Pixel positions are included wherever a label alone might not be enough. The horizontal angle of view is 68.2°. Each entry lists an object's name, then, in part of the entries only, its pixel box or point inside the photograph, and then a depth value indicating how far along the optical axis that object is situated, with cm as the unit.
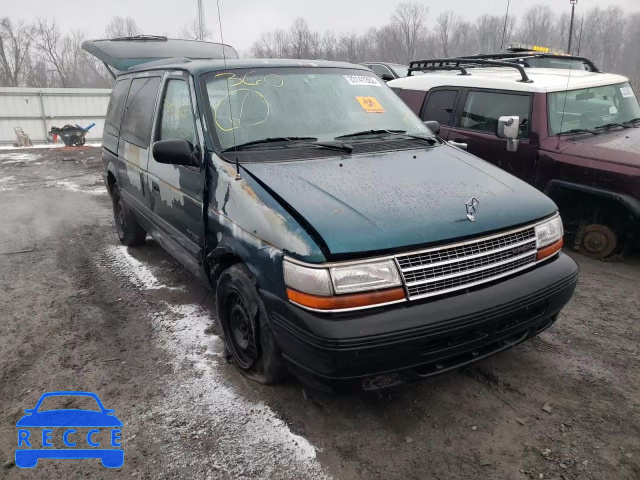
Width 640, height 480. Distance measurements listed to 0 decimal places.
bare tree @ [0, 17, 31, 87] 3978
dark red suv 470
